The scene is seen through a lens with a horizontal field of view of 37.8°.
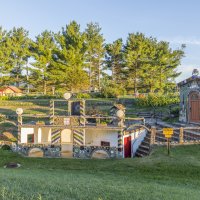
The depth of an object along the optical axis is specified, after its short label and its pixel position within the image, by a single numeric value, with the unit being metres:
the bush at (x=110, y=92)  41.09
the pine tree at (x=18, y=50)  50.53
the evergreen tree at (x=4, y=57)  48.41
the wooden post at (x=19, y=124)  19.25
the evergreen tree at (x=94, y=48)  52.09
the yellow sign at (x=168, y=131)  15.14
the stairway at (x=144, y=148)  18.71
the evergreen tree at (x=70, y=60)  46.28
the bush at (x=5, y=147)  19.53
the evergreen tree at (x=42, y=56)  47.03
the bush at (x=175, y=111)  27.69
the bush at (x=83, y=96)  41.47
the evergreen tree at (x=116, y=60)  50.44
